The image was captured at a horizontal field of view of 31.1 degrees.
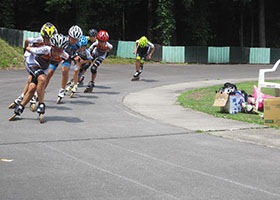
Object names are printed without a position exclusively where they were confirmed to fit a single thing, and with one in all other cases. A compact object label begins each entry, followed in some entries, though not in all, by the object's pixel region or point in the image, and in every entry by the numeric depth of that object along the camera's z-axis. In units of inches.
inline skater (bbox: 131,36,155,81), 807.1
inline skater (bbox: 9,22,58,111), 435.8
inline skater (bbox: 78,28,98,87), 655.8
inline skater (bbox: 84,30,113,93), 644.1
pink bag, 497.7
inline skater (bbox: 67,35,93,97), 588.9
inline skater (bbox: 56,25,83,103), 519.5
